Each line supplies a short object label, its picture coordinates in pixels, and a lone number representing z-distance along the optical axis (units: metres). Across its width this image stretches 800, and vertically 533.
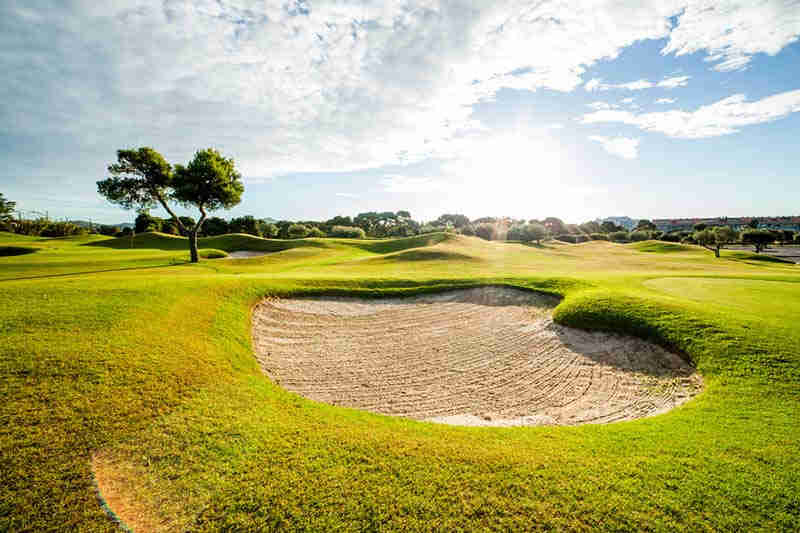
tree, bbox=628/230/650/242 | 108.66
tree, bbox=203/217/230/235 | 87.44
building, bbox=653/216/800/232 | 170.41
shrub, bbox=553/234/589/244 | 107.59
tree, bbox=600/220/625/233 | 152.84
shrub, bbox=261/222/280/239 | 90.98
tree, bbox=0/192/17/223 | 65.29
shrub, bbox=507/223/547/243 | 74.81
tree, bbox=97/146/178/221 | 30.88
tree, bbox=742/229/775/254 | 68.19
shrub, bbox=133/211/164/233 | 83.74
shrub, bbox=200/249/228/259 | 41.25
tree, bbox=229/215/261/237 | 87.81
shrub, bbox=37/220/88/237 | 70.06
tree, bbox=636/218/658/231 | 140.75
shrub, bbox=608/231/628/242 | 115.66
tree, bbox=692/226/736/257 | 69.94
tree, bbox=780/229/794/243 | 96.75
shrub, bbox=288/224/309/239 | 92.31
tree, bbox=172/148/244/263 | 31.02
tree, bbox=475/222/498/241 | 96.09
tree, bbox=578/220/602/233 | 152.62
